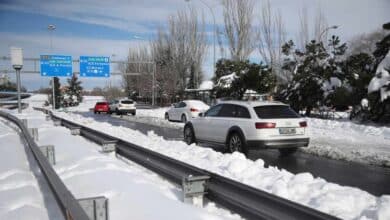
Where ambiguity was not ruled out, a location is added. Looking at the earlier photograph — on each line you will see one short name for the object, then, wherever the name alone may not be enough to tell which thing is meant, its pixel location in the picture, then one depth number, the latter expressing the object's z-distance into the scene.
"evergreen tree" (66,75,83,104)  88.06
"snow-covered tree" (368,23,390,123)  18.68
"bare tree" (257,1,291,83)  52.38
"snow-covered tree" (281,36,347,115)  24.57
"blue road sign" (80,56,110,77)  42.38
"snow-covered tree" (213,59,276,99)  29.58
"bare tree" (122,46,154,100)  68.43
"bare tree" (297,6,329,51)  51.22
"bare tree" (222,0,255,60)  47.91
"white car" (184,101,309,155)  10.32
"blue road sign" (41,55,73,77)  40.88
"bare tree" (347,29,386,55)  69.75
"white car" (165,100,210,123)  24.06
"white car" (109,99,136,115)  38.59
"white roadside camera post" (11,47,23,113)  29.03
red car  46.53
